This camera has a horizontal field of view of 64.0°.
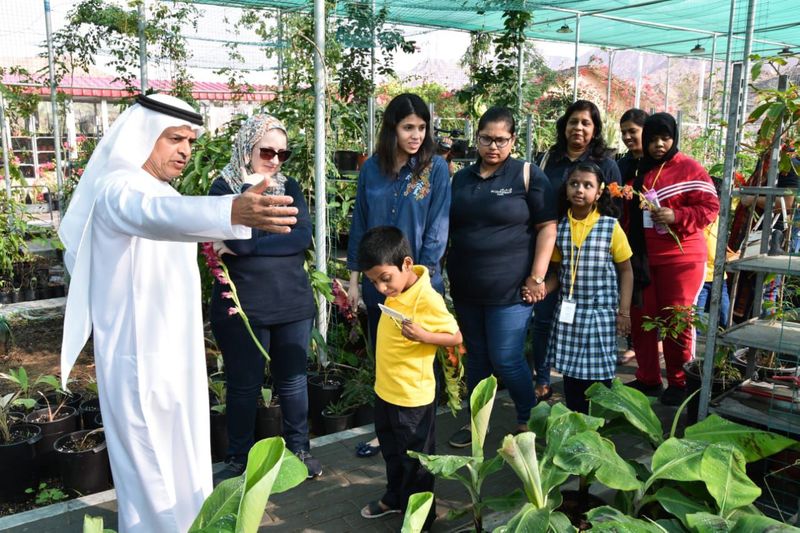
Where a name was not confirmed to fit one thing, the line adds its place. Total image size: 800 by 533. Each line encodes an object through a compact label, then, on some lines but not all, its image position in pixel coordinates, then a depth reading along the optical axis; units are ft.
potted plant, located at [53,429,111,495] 9.49
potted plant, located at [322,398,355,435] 11.60
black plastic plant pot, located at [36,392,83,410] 11.55
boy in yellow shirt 7.85
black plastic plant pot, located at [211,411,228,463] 10.75
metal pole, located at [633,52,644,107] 49.78
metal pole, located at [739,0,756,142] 9.11
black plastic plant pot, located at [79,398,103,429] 11.10
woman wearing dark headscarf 11.45
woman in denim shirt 9.68
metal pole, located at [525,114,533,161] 18.40
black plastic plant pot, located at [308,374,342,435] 11.88
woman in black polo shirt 9.87
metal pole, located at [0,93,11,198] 24.47
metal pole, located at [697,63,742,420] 8.17
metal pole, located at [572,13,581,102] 31.08
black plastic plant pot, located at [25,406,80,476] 10.00
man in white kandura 6.99
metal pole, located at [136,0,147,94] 21.89
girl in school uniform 10.11
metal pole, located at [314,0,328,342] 12.39
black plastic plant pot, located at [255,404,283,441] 11.07
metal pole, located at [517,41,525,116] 19.62
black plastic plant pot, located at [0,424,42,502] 9.61
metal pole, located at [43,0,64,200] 24.31
